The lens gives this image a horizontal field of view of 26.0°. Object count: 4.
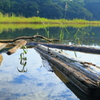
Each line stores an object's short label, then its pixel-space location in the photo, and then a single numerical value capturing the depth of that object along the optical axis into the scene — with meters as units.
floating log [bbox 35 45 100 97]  3.41
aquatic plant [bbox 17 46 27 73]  5.01
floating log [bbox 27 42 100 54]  7.25
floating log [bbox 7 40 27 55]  6.77
